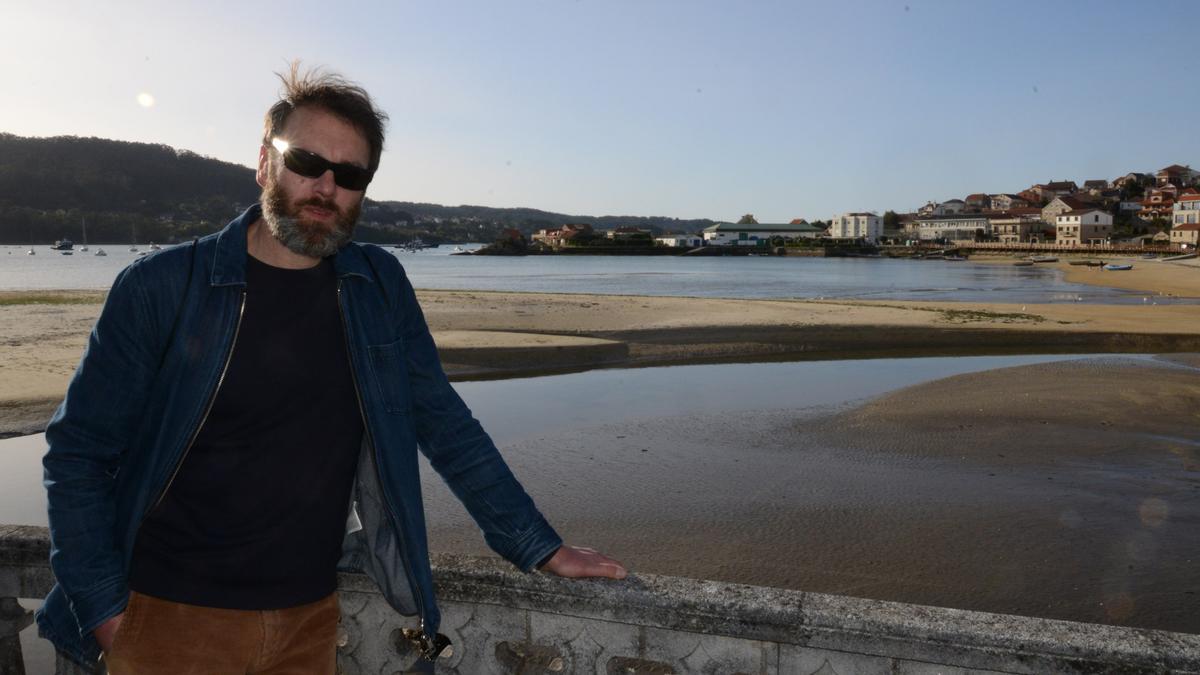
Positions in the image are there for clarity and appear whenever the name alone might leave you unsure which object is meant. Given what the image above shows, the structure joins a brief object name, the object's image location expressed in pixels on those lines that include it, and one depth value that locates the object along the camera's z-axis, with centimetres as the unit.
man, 200
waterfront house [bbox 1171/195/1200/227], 11831
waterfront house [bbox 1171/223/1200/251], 10584
